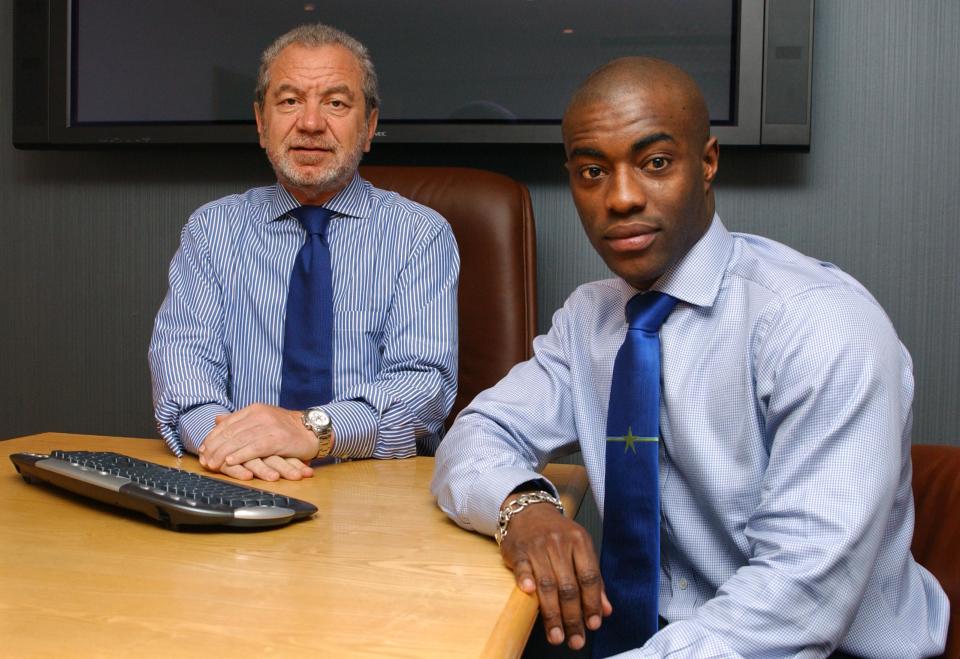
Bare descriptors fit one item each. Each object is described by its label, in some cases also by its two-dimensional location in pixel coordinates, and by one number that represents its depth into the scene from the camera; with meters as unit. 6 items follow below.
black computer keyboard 0.93
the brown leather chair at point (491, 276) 1.83
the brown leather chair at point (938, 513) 1.16
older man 1.54
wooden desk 0.67
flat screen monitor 1.92
